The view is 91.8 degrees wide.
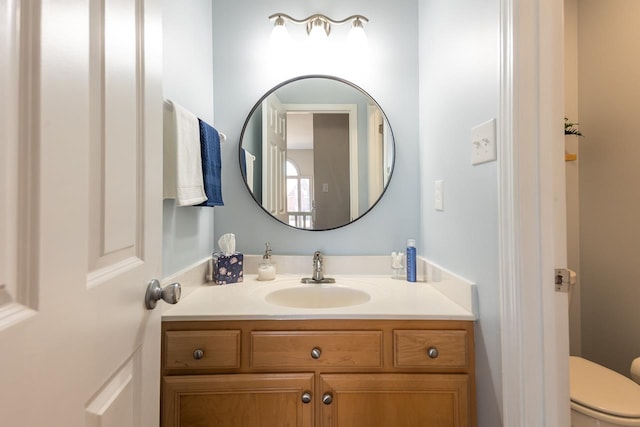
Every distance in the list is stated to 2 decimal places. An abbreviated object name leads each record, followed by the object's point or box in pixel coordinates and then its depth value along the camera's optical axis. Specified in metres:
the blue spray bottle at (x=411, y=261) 1.42
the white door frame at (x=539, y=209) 0.78
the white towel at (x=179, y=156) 1.06
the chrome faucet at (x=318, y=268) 1.45
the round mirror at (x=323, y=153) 1.56
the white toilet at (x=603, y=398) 1.05
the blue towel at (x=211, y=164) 1.26
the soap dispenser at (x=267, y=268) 1.44
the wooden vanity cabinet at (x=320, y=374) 0.99
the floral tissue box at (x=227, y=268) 1.38
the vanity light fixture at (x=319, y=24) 1.52
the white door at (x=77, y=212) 0.35
